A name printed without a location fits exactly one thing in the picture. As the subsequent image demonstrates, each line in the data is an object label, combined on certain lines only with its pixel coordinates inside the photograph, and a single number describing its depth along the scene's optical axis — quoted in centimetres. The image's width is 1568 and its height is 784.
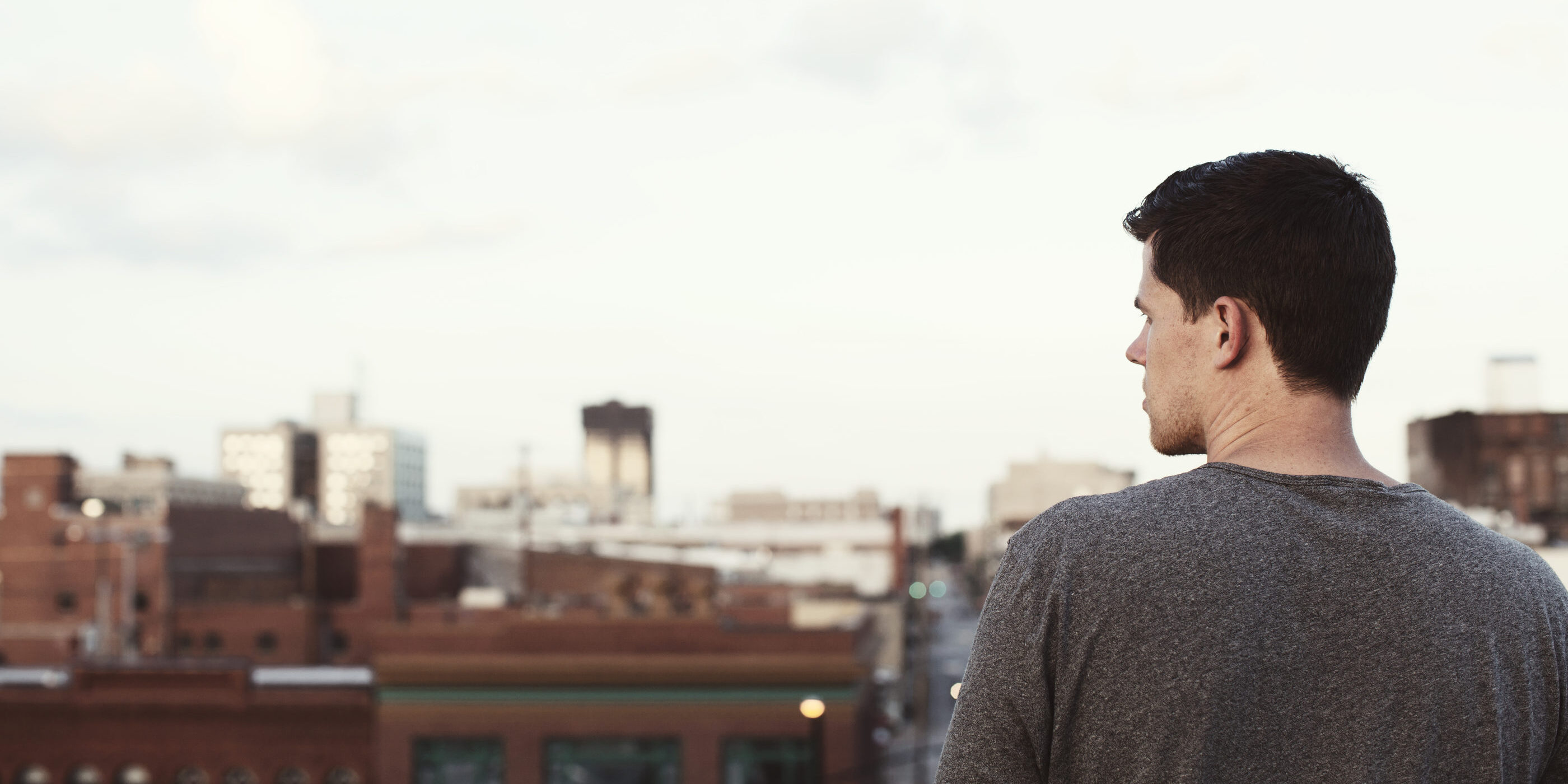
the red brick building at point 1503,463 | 5878
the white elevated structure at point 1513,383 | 5116
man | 188
